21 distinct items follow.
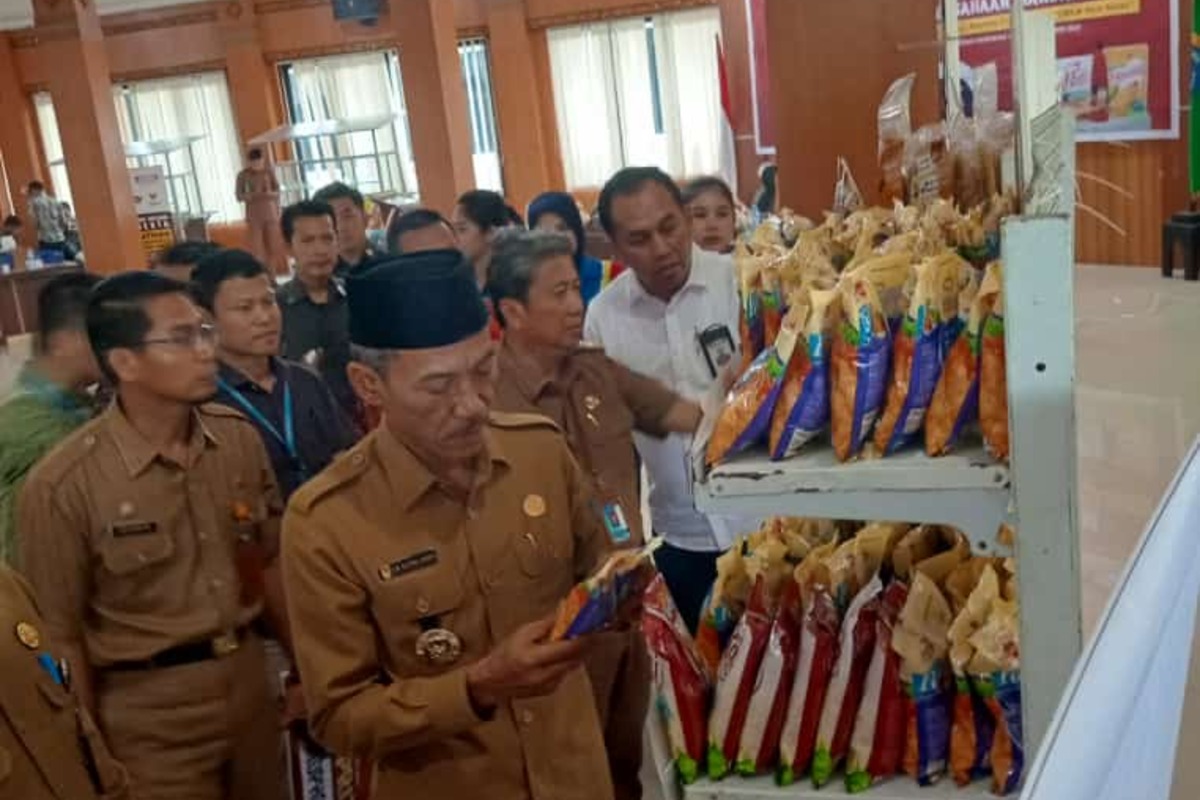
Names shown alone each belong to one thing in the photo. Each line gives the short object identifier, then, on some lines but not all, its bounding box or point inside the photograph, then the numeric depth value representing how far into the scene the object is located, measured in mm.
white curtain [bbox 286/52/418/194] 15320
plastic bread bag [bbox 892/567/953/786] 1690
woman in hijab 3879
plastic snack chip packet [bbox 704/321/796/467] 1548
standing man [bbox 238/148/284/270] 10570
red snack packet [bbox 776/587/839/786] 1732
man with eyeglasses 2018
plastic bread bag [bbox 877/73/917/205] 2035
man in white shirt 2562
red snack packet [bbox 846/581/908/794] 1708
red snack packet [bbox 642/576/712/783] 1766
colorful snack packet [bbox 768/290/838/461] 1525
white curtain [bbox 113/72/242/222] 15727
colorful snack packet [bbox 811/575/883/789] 1726
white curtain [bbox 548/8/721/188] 13781
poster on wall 8059
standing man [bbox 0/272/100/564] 2322
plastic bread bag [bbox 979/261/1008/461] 1428
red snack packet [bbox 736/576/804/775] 1745
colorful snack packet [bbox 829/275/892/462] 1482
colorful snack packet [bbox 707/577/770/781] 1759
